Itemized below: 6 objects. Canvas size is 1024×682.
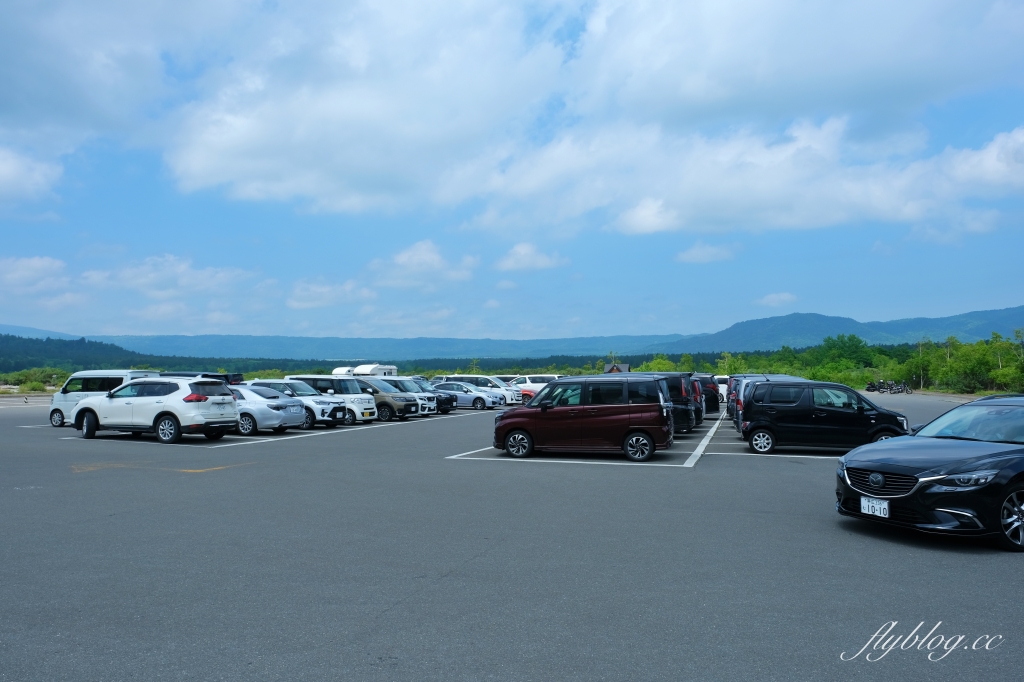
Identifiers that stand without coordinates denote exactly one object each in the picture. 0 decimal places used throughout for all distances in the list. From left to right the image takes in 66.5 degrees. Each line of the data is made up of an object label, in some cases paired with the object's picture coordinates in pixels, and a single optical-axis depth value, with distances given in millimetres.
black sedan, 7742
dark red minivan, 15758
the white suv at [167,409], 19062
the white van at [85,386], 23438
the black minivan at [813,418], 16984
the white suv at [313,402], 24109
